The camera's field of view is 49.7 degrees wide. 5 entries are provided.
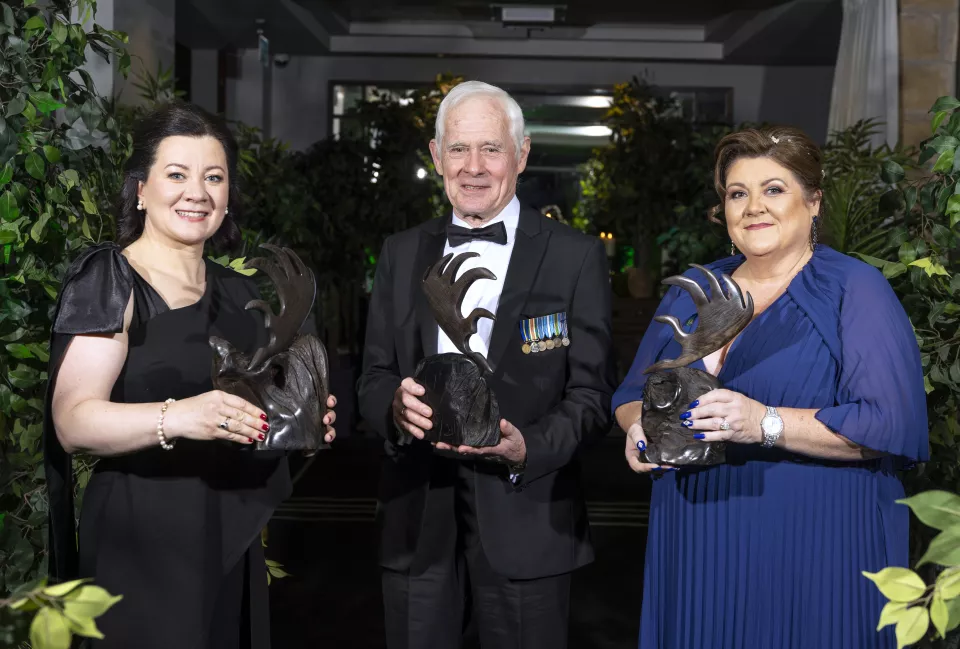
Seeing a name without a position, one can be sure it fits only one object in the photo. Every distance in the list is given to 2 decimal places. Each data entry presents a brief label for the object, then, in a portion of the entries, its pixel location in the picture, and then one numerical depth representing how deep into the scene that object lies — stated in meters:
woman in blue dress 1.68
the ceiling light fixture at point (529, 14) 8.86
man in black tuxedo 1.93
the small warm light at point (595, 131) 10.87
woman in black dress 1.66
